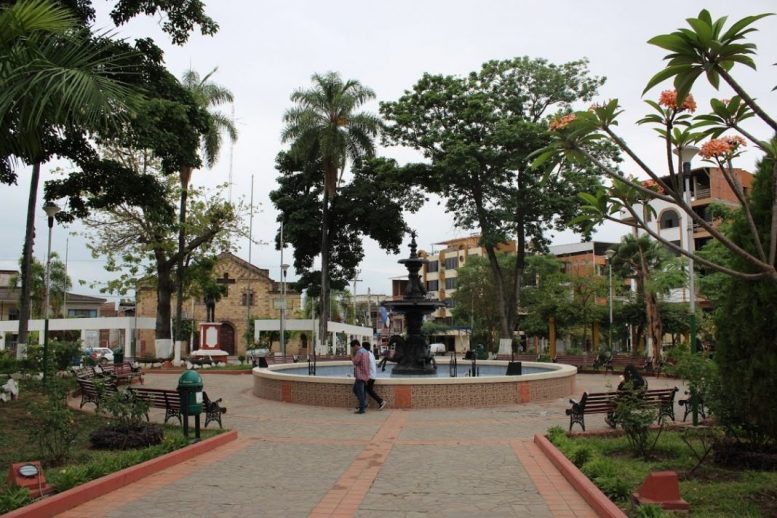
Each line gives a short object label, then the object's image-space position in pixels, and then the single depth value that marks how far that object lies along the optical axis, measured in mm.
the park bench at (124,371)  21594
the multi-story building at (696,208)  49281
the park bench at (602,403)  11812
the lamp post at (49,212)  19625
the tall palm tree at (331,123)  35750
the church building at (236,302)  62812
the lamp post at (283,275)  36484
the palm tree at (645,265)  32438
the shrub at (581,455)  8688
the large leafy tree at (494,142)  30797
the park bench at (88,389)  13583
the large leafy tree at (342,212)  36844
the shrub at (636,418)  8992
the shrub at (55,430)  8516
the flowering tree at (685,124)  4719
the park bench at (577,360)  31391
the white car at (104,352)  46600
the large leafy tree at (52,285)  55406
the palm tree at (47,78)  6789
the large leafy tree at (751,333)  6941
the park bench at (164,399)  12516
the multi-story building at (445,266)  79750
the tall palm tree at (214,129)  33250
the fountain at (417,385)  16000
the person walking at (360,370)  15438
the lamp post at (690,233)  13023
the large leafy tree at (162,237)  33219
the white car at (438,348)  68212
